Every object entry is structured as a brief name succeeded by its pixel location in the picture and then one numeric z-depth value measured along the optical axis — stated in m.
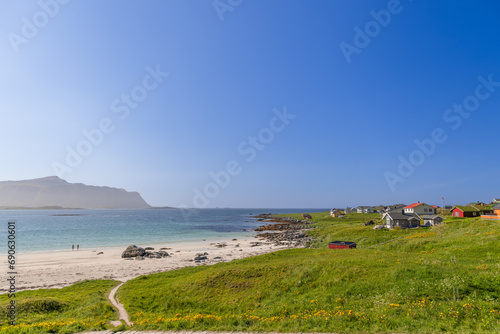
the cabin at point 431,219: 67.44
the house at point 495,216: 51.86
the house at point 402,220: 67.81
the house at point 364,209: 176.16
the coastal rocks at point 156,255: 50.19
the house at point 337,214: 147.25
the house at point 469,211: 75.39
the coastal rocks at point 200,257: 46.62
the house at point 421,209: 93.62
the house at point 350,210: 180.38
